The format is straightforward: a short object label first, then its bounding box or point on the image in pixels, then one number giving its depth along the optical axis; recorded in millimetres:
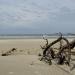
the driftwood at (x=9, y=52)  7477
